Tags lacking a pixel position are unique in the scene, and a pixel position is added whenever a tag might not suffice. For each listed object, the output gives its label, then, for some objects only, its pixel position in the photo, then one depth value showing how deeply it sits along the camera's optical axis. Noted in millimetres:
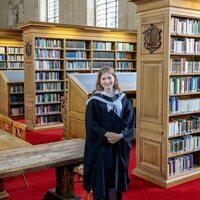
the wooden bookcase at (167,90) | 4414
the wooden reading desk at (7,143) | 3688
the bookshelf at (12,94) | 9656
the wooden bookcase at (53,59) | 8188
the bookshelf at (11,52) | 11570
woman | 2947
